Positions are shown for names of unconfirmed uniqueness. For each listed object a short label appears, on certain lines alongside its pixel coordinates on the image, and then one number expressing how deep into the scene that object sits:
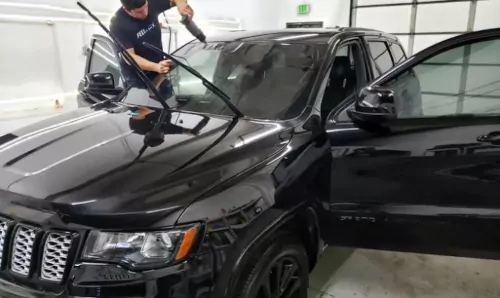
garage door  6.69
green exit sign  8.02
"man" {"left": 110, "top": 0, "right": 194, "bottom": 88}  3.26
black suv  1.24
